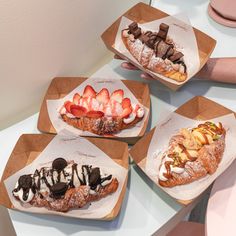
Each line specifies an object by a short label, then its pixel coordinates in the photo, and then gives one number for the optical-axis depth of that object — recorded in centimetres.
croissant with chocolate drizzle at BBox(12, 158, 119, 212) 98
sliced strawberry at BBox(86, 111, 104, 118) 115
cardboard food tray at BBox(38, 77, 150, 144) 123
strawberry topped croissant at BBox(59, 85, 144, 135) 114
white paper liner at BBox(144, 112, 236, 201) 103
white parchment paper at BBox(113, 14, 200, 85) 133
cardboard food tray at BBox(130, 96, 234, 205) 118
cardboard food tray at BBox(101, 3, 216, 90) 128
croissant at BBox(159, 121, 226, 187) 104
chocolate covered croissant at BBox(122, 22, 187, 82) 126
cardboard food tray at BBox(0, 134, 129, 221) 106
